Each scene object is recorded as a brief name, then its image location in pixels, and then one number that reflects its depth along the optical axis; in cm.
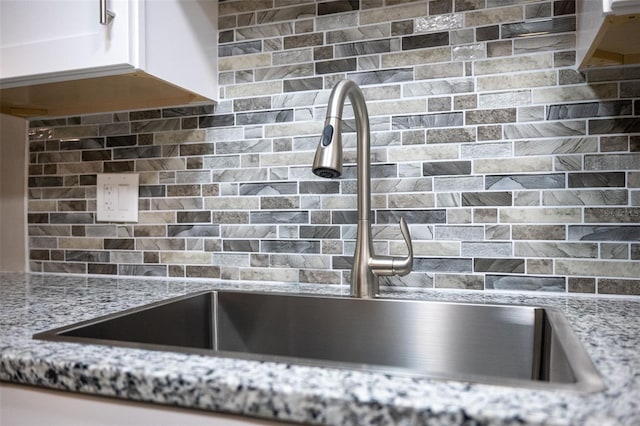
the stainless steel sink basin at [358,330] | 85
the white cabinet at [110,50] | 102
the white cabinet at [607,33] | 73
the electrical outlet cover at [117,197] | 138
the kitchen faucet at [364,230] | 100
